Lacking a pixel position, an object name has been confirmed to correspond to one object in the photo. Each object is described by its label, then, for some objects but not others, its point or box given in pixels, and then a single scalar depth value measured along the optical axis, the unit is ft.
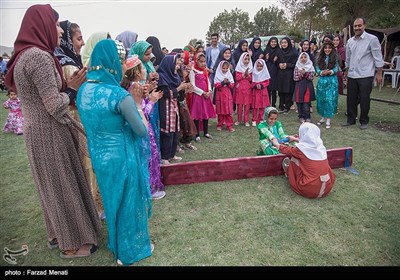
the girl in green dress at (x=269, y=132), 14.03
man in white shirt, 19.07
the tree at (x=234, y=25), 200.75
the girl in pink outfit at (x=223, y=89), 19.72
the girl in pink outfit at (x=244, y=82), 20.61
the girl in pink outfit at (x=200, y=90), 18.02
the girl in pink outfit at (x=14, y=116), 22.74
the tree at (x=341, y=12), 50.65
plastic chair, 38.58
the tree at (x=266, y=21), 194.49
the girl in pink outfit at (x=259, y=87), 20.99
